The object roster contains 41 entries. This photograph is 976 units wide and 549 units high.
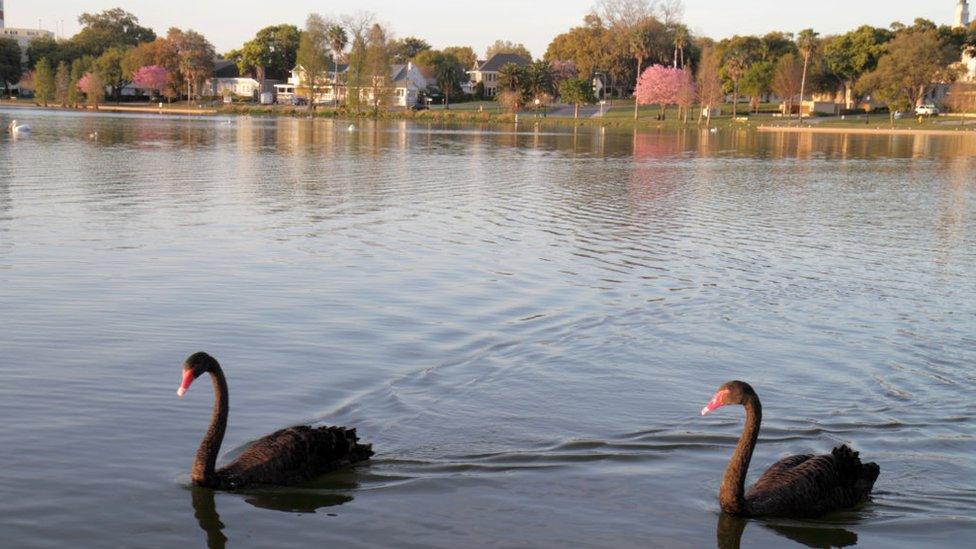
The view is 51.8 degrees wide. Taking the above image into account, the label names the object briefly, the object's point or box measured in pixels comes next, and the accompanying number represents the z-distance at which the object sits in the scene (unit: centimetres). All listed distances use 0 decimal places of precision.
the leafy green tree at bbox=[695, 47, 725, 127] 9662
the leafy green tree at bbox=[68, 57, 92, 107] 12262
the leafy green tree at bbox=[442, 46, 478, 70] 16420
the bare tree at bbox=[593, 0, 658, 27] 12456
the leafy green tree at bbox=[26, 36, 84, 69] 13562
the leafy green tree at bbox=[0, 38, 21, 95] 13512
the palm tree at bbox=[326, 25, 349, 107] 11694
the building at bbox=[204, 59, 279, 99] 14162
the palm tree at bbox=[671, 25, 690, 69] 11242
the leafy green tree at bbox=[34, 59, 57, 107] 12388
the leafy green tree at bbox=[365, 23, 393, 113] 10425
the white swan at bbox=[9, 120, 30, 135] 5184
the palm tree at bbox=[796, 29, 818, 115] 9612
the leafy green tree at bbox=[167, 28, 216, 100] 12562
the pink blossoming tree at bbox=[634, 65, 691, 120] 10131
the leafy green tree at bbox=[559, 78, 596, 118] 10388
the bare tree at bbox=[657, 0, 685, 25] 12500
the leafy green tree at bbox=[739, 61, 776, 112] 10038
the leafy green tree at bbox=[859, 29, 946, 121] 8812
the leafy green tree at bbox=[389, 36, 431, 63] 15450
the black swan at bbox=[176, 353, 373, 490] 721
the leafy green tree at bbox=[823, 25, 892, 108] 9781
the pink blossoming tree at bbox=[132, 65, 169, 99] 12431
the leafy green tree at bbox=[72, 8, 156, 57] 14488
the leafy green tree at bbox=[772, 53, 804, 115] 9700
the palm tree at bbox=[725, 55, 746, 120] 10069
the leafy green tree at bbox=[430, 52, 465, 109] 12262
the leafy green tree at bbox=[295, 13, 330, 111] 11119
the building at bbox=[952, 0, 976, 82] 10112
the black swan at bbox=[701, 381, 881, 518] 693
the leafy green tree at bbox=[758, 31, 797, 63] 10582
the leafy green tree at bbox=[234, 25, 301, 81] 14062
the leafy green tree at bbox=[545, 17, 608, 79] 12069
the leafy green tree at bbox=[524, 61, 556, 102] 10669
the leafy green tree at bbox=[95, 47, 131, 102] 12744
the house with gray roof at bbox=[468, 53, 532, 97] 14150
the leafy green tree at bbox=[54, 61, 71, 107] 12319
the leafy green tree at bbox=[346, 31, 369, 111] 10425
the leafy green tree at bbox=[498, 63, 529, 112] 10599
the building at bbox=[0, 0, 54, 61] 14725
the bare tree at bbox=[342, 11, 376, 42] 11183
